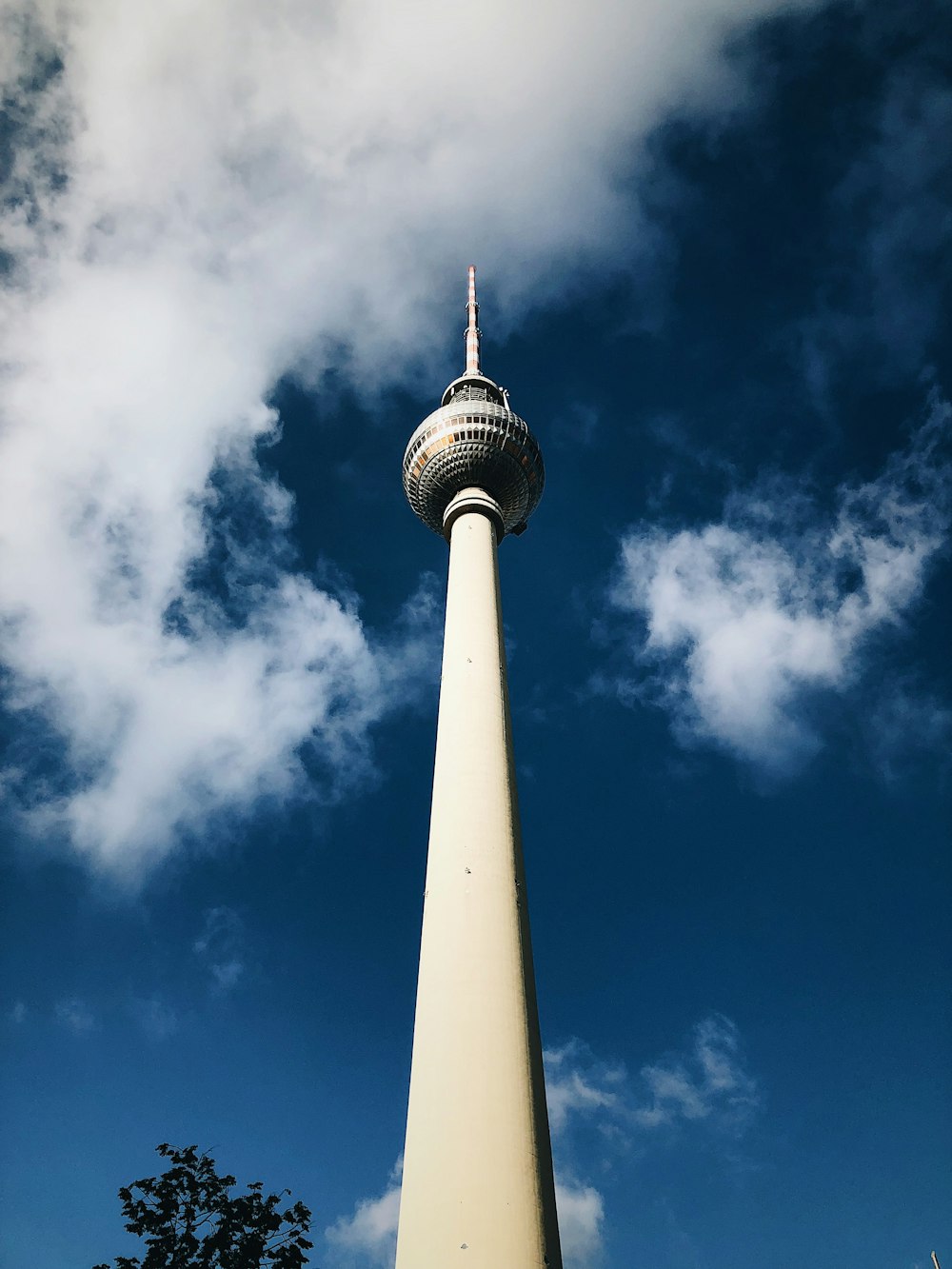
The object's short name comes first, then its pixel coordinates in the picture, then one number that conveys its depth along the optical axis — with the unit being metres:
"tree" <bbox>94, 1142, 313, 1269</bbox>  34.50
